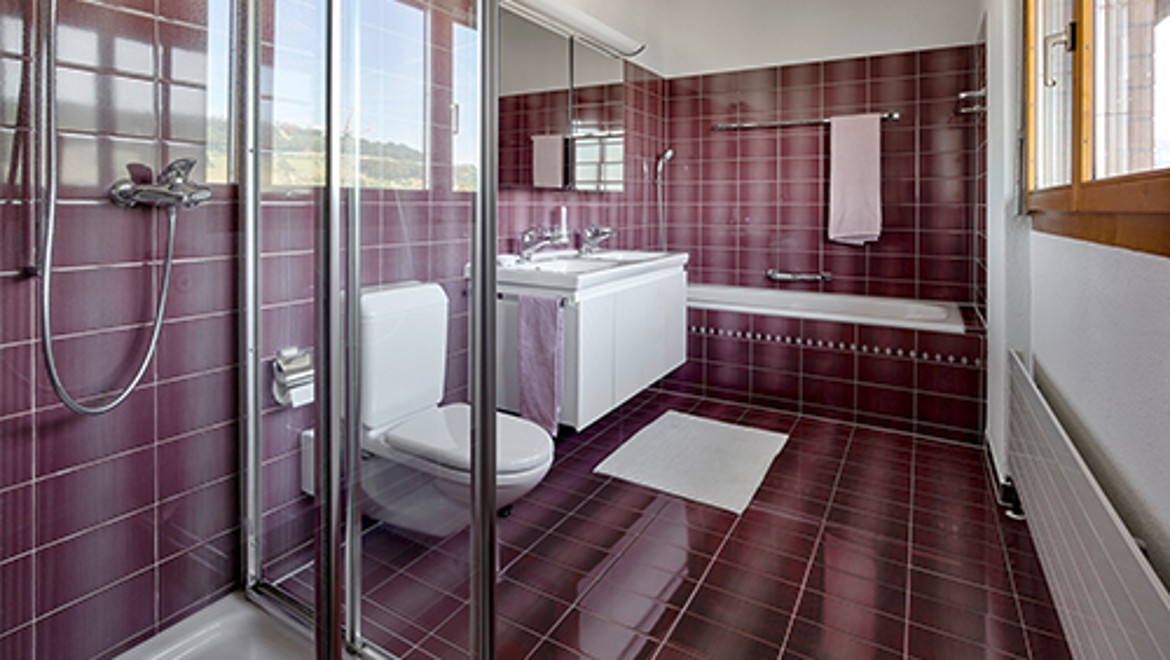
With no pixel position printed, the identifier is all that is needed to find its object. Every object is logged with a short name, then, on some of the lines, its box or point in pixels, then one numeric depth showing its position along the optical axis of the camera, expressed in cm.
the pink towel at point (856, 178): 382
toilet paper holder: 139
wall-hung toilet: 122
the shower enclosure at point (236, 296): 118
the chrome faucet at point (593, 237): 366
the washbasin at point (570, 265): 312
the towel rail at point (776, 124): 377
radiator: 105
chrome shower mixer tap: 143
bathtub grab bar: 407
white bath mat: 267
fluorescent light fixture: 304
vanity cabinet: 270
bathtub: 333
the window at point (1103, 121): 118
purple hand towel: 267
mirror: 304
